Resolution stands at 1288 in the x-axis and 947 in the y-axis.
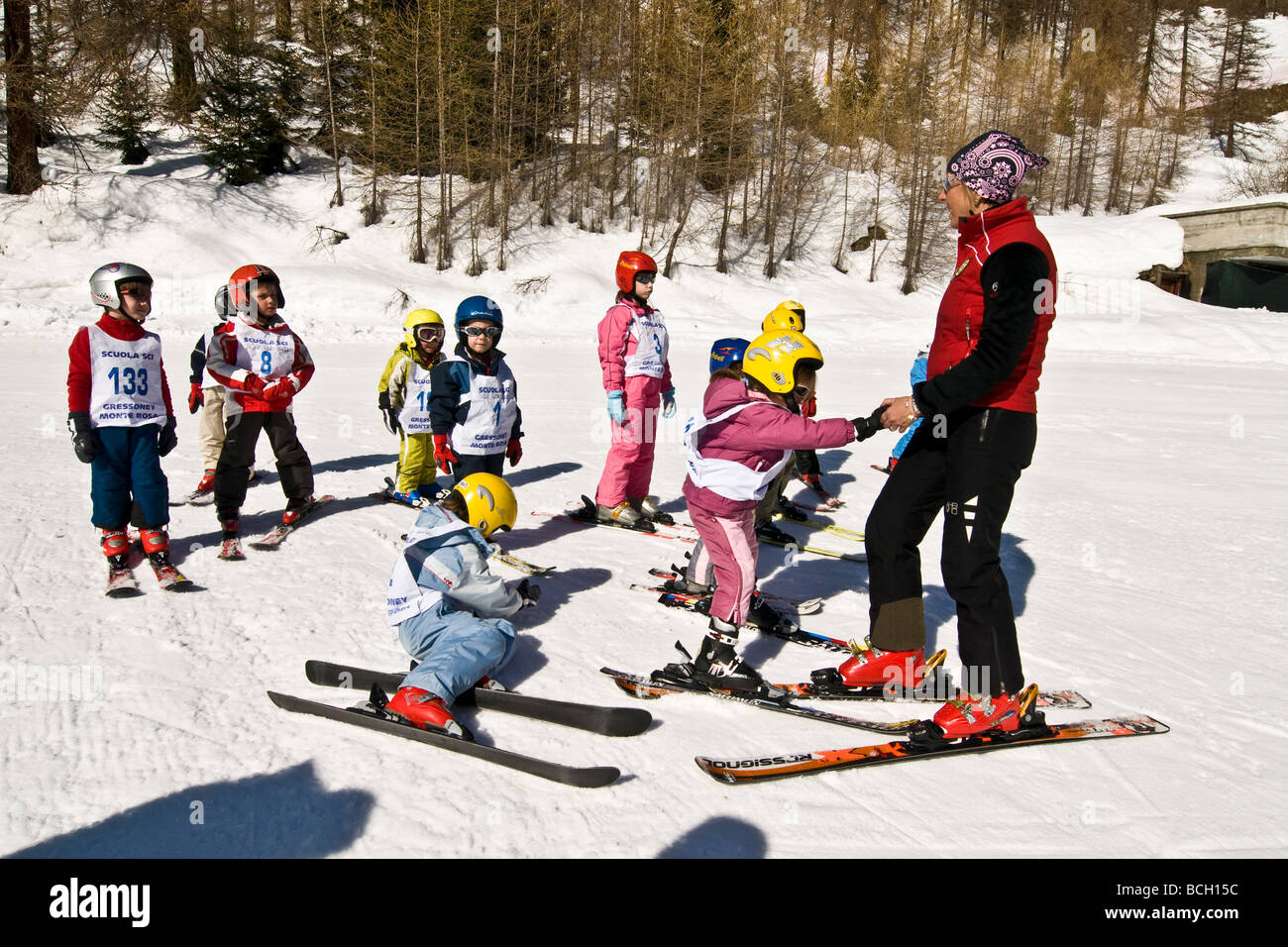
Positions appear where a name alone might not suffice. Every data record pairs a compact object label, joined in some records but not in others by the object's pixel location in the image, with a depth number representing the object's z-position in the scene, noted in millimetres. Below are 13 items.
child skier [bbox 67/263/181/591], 4777
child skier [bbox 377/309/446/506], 7156
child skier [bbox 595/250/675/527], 6723
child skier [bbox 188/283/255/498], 6938
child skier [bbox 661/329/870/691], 3900
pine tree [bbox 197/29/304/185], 25500
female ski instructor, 3209
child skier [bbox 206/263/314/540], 5520
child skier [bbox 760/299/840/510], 6695
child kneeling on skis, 3674
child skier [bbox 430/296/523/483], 6094
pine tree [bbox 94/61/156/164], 24969
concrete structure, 31484
